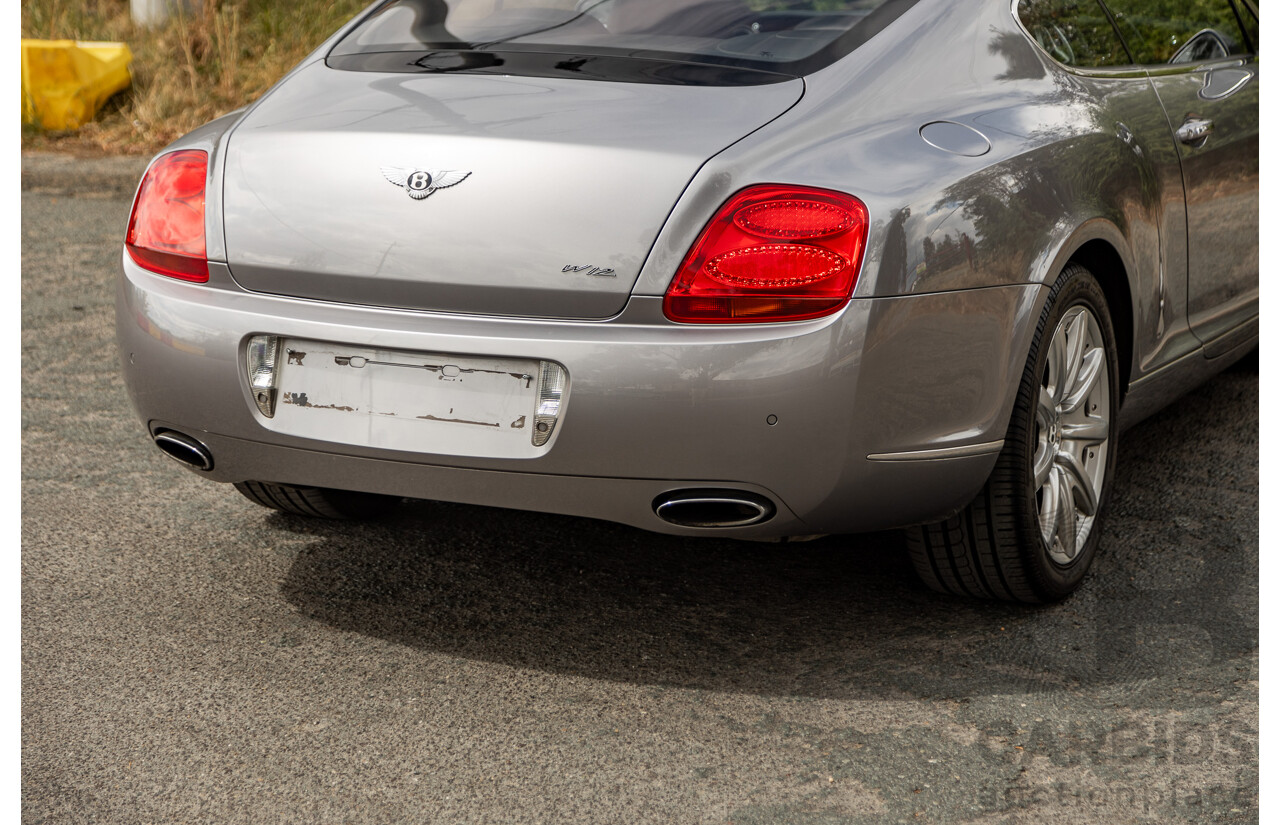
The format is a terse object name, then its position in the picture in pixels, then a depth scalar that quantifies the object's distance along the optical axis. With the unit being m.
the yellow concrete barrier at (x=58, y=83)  9.66
